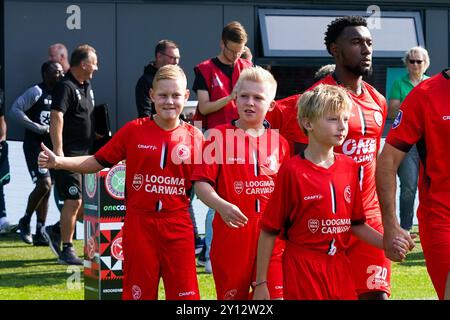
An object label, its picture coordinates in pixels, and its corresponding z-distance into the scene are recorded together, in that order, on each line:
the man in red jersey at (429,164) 11.02
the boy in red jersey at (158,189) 13.41
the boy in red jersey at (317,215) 11.37
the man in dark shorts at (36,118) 23.55
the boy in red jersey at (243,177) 12.93
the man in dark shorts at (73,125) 20.56
